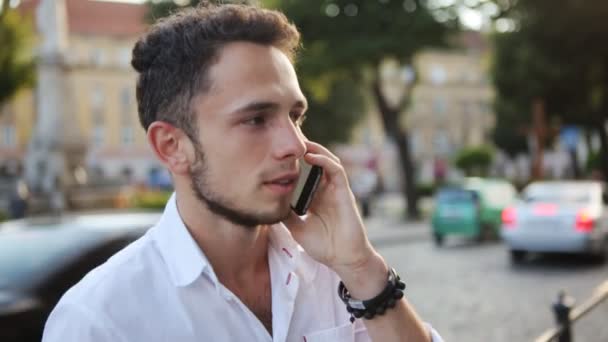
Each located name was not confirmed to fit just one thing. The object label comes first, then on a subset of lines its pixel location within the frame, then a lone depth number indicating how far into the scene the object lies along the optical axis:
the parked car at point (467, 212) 17.03
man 1.70
